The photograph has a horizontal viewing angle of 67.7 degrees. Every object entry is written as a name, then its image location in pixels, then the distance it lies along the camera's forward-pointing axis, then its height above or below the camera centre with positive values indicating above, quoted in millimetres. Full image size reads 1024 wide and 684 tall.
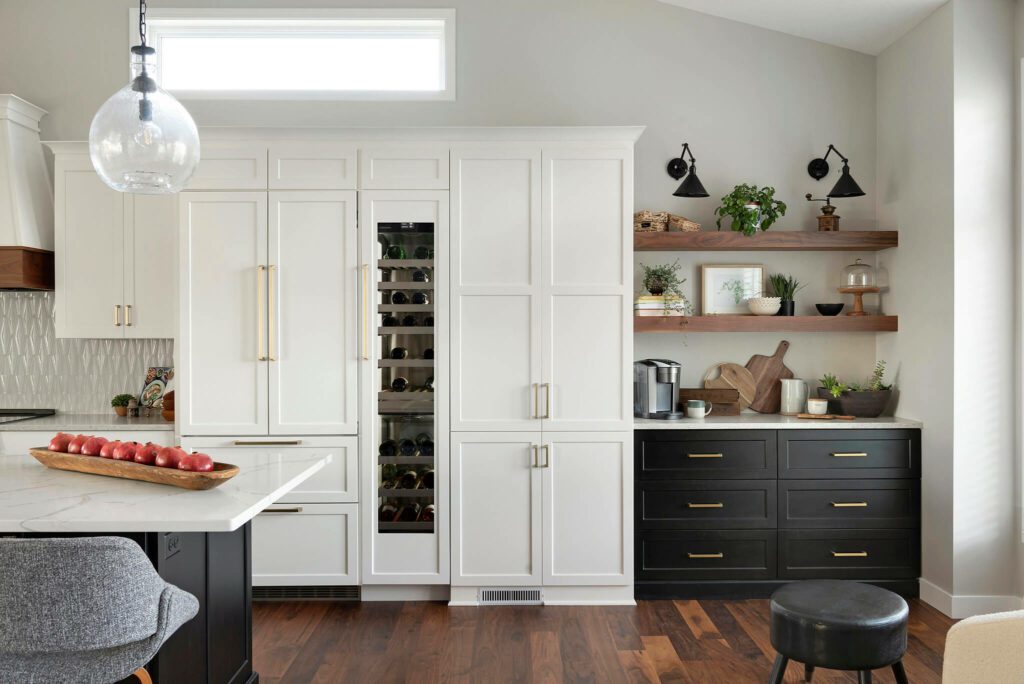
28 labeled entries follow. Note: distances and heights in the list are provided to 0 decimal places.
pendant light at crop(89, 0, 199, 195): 2057 +547
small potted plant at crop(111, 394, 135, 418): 4164 -351
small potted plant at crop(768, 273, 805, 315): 4164 +276
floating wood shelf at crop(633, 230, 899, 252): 3990 +529
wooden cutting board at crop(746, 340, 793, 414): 4273 -204
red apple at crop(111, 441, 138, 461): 2328 -346
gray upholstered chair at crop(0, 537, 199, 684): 1664 -607
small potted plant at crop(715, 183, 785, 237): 3998 +700
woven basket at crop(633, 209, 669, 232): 4020 +631
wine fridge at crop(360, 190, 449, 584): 3705 -148
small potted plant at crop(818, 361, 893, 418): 3951 -291
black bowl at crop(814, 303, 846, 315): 4129 +176
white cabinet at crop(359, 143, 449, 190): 3707 +842
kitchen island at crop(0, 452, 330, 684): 1833 -440
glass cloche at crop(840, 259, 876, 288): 4066 +350
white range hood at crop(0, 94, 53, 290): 3873 +705
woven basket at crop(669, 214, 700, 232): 4055 +622
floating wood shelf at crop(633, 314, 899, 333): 4012 +92
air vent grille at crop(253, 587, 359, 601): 3789 -1261
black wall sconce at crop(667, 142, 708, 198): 4070 +875
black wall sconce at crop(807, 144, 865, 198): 4016 +810
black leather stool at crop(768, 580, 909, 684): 2240 -857
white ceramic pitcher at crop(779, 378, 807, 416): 4188 -299
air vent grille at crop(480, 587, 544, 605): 3734 -1254
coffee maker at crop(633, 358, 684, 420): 3916 -249
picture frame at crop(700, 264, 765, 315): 4230 +300
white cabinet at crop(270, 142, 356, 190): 3703 +842
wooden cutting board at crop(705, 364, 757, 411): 4277 -228
